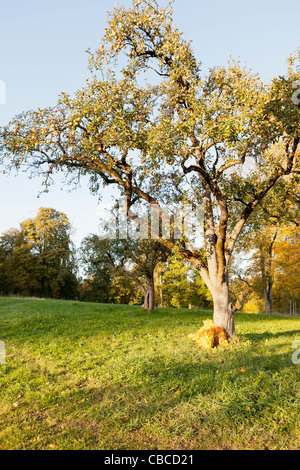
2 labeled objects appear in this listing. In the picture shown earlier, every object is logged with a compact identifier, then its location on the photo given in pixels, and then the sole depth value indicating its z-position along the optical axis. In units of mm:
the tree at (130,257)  21922
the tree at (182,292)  44625
